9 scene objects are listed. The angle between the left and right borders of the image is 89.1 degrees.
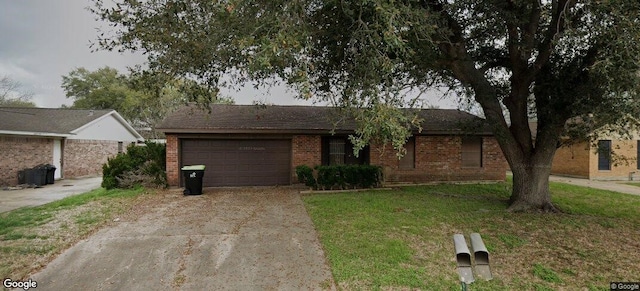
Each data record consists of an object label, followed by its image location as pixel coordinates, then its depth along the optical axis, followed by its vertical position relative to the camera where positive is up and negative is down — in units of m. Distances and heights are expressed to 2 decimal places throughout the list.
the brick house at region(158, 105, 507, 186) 11.90 -0.16
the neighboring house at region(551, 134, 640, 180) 16.44 -0.81
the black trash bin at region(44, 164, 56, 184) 13.56 -1.32
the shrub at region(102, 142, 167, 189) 11.38 -0.92
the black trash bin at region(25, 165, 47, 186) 13.05 -1.40
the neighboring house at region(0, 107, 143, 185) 13.20 +0.13
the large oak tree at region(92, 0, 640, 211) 4.66 +1.79
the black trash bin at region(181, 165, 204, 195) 10.38 -1.14
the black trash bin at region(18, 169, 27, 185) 13.29 -1.47
